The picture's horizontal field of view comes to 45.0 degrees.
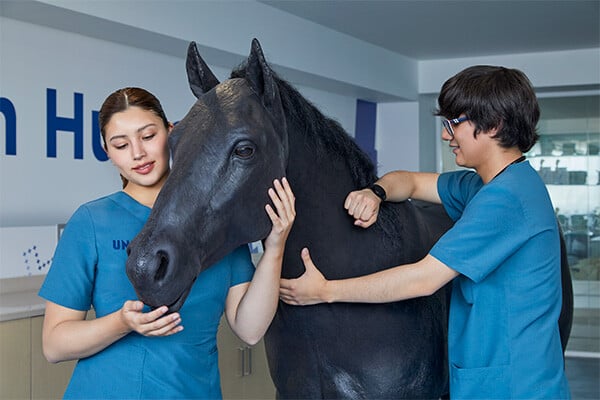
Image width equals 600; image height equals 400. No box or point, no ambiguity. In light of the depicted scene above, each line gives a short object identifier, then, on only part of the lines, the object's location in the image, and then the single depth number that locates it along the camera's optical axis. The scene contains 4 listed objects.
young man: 1.65
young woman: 1.42
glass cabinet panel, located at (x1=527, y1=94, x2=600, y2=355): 7.18
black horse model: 1.40
